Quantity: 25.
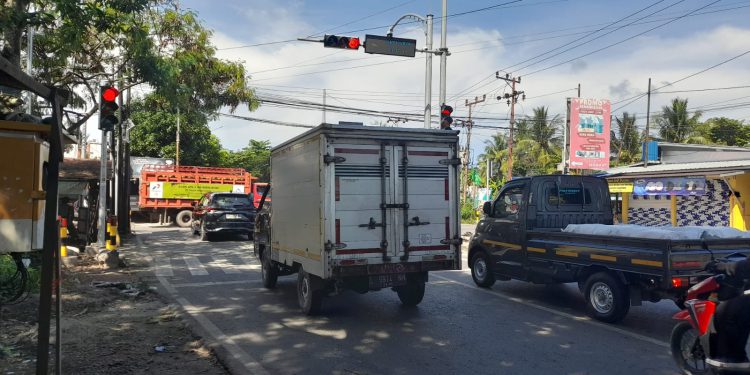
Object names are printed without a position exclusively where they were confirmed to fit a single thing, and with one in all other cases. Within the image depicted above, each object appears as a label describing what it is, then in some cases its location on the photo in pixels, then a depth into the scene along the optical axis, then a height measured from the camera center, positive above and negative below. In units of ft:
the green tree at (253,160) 178.60 +15.67
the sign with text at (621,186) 65.87 +2.80
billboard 67.72 +9.69
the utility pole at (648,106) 119.24 +24.14
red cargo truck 83.41 +2.70
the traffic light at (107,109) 33.55 +6.10
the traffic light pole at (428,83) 54.29 +13.03
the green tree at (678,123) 133.80 +21.98
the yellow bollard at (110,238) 39.91 -2.59
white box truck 21.84 -0.13
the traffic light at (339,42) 44.62 +13.95
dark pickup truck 20.52 -1.91
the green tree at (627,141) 139.44 +18.18
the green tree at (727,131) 132.90 +20.05
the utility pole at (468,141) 133.28 +17.23
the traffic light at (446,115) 51.62 +8.98
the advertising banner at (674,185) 59.41 +2.69
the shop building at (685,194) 56.86 +1.75
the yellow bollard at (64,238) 38.54 -2.64
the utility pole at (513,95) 118.06 +25.73
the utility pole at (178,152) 115.75 +11.75
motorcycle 14.11 -3.54
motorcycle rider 13.84 -3.01
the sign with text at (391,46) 44.57 +13.82
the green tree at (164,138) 124.98 +16.26
